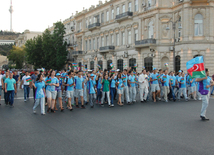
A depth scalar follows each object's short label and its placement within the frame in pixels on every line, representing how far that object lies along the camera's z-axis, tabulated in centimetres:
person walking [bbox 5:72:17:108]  1336
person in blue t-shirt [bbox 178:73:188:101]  1633
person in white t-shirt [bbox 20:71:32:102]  1610
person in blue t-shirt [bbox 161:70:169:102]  1575
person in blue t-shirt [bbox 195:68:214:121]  925
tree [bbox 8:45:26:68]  7619
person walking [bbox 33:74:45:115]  1085
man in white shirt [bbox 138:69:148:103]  1558
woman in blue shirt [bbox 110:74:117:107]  1392
